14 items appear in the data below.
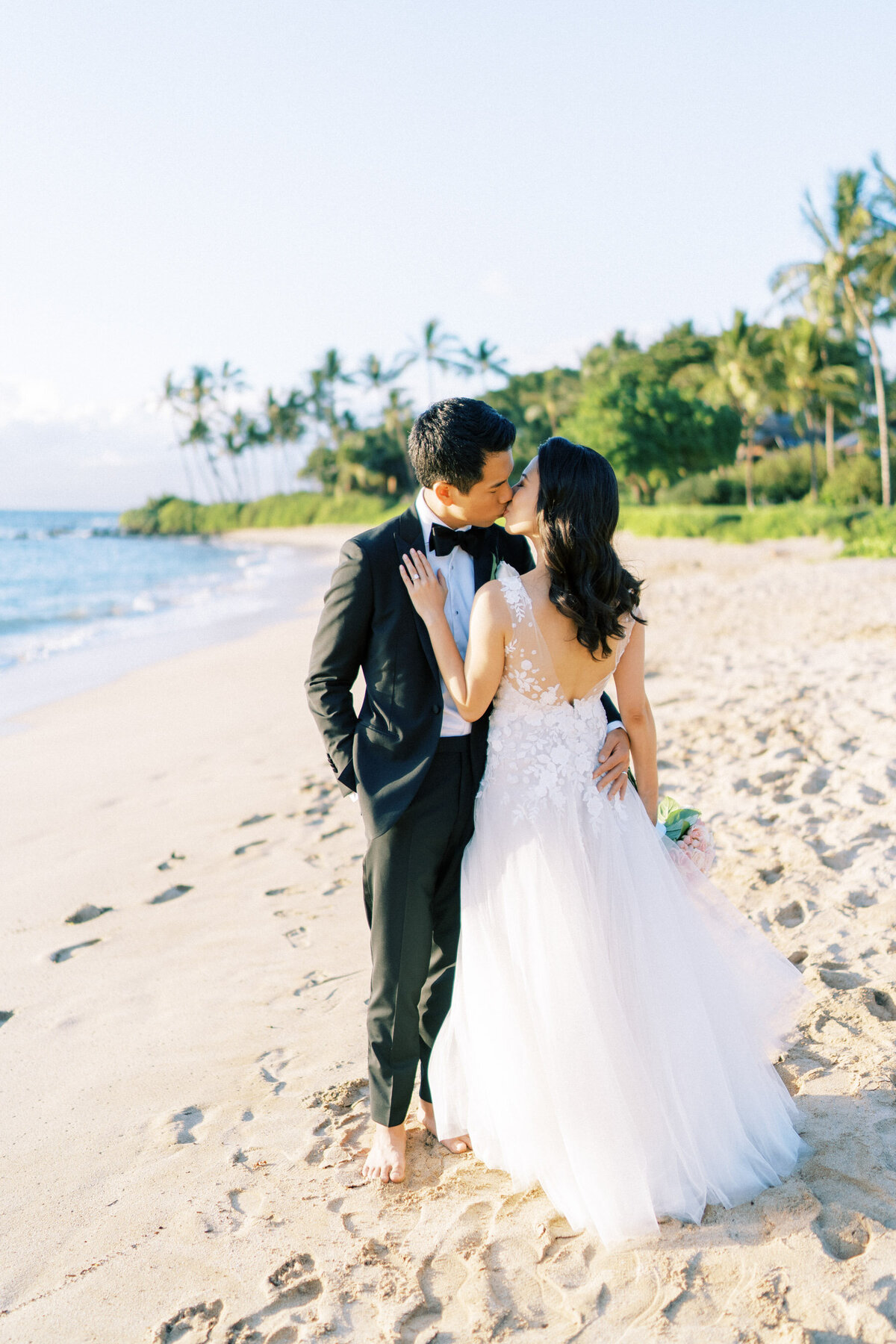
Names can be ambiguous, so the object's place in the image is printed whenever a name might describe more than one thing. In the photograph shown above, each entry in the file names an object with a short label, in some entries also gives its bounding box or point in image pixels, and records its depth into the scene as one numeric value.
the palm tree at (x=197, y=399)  68.81
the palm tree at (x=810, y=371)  33.34
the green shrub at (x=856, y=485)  31.03
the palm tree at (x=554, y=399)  48.69
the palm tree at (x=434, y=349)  52.88
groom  2.40
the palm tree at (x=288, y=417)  69.06
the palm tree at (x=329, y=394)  62.92
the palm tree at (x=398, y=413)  57.44
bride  2.24
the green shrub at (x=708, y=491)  37.38
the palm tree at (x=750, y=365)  35.19
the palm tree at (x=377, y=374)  57.22
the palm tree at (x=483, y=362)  53.94
